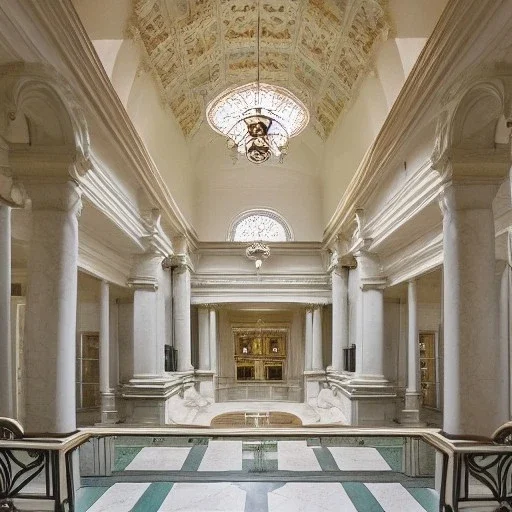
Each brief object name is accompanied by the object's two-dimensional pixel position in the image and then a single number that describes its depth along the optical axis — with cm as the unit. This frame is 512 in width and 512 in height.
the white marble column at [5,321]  570
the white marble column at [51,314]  577
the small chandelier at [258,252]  1717
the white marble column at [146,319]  1178
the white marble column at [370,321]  1170
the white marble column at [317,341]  1723
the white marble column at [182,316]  1497
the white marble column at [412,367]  1161
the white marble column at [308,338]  1756
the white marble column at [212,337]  1753
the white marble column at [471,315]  559
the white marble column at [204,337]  1733
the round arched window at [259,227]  1914
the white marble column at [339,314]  1461
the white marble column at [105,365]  1184
